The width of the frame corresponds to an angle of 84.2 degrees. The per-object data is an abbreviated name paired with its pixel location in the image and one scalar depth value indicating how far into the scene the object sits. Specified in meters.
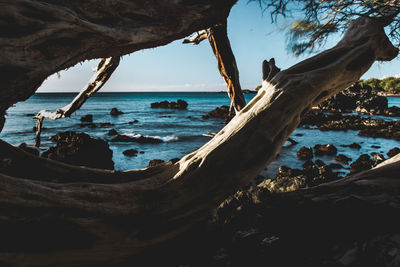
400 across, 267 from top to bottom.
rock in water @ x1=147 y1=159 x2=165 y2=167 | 6.54
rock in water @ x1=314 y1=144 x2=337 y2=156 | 8.70
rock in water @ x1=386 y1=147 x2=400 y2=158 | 7.90
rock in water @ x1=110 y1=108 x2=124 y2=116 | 25.75
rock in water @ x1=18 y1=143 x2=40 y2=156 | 6.62
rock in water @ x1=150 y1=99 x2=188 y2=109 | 35.66
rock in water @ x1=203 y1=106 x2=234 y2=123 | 24.36
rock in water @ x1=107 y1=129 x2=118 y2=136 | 13.86
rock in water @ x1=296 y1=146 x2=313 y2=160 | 8.34
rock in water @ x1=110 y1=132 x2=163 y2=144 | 11.92
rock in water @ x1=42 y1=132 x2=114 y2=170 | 5.98
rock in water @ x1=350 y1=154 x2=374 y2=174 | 6.55
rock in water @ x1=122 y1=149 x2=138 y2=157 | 9.37
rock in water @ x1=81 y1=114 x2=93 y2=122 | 19.40
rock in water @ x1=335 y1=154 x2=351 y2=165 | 7.56
